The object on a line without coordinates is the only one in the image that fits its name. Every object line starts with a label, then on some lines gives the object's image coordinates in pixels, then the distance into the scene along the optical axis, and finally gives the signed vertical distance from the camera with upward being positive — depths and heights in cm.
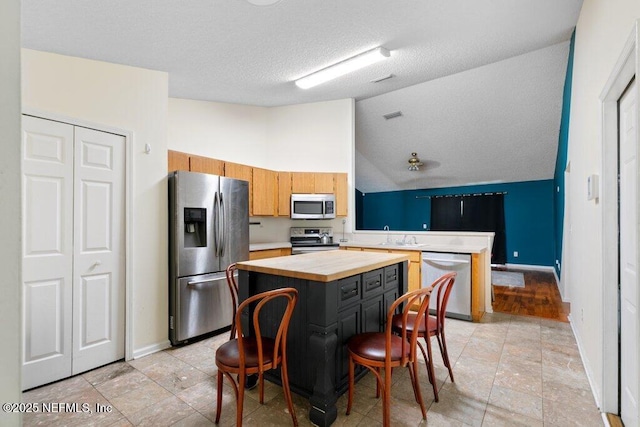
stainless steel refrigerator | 290 -37
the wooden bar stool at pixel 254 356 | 158 -80
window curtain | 767 -2
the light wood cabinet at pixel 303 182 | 480 +53
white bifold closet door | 219 -28
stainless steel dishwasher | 357 -76
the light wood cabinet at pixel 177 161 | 334 +61
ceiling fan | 655 +117
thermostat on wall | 205 +20
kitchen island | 176 -64
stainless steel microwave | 474 +13
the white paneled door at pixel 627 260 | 158 -26
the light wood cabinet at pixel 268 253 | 399 -55
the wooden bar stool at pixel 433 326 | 198 -80
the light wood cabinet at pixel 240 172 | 402 +59
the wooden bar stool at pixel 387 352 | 161 -80
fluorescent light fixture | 329 +177
